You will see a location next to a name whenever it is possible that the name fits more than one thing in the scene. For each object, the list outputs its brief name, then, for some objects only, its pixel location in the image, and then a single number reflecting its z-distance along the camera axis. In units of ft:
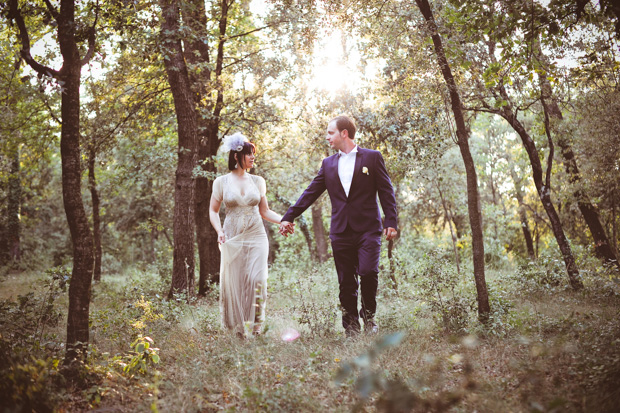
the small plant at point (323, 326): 18.84
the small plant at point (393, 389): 6.19
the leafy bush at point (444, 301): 18.99
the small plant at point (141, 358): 14.49
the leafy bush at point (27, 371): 9.93
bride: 21.33
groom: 18.75
